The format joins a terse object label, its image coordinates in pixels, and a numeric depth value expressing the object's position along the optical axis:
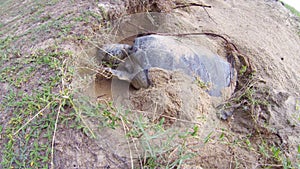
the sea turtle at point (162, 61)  1.67
